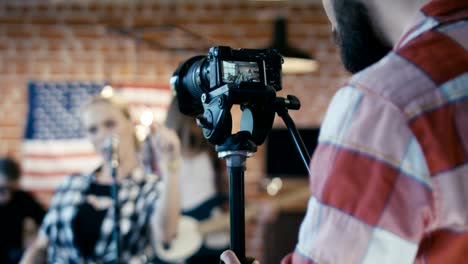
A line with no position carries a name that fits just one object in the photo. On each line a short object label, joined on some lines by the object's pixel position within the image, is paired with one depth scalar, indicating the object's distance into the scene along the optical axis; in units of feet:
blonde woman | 8.32
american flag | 14.47
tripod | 3.29
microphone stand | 6.87
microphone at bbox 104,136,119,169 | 7.06
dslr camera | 3.14
